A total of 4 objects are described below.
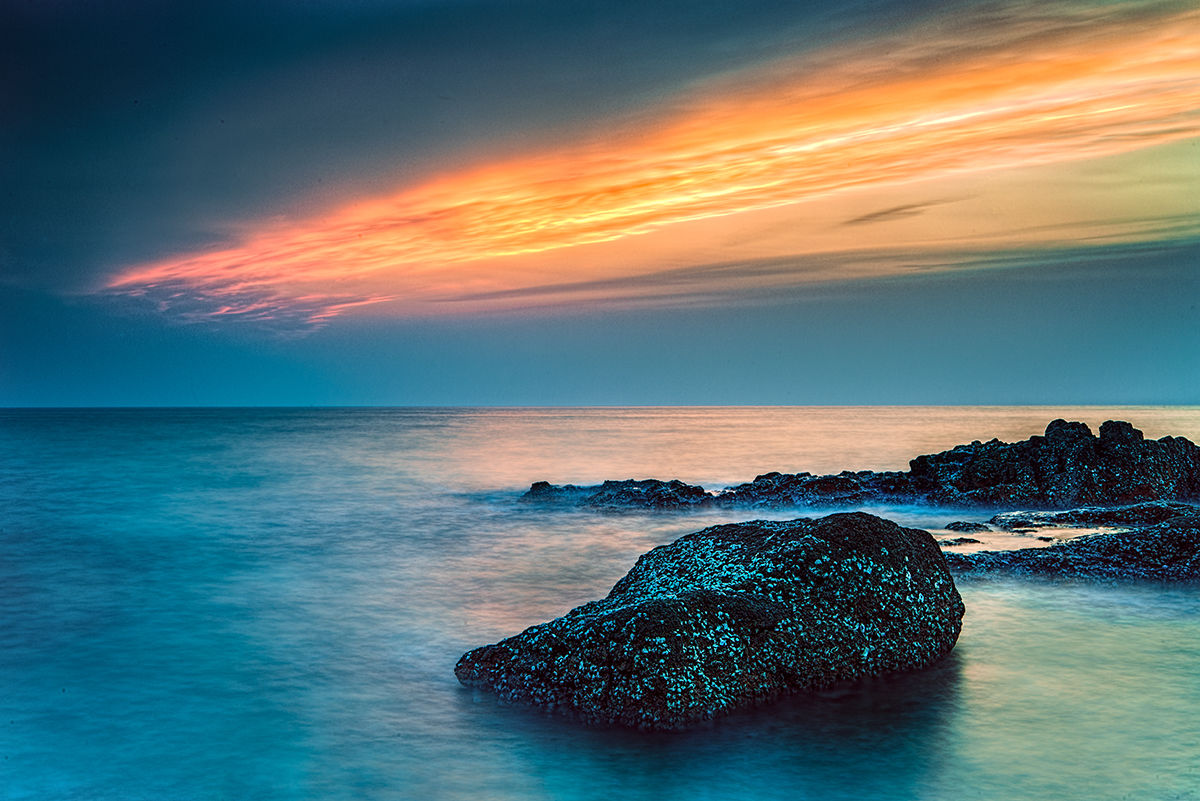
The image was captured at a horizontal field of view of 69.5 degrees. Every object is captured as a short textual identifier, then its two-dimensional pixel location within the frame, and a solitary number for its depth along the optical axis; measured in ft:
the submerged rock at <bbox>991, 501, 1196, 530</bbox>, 54.65
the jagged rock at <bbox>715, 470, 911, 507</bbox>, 81.20
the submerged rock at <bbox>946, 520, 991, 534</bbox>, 61.26
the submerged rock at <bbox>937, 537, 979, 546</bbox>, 55.36
